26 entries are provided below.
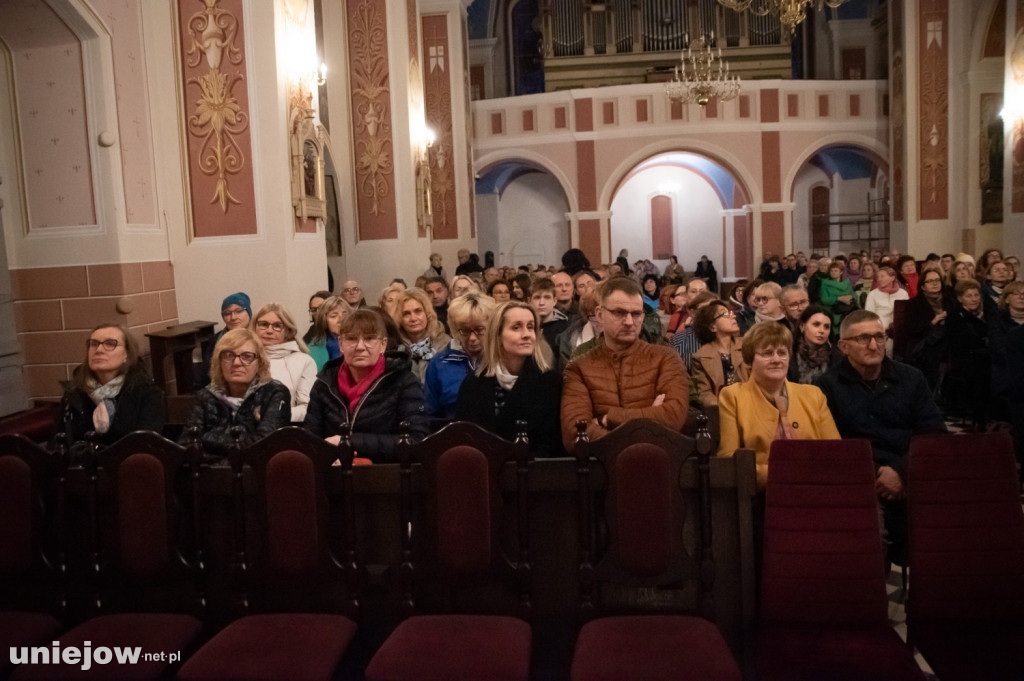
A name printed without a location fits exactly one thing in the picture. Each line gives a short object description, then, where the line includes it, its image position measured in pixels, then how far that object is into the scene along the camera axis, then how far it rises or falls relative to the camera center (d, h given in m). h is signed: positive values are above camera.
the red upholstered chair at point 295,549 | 2.58 -0.85
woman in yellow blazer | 3.13 -0.55
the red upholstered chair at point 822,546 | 2.57 -0.87
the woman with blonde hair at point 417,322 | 4.50 -0.26
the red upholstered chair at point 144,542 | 2.64 -0.83
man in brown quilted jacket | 3.00 -0.40
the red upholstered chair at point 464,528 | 2.56 -0.79
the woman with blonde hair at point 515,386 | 3.14 -0.43
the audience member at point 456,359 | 3.73 -0.39
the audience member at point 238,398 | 3.29 -0.46
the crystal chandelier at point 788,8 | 7.93 +2.29
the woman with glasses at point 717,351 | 4.29 -0.46
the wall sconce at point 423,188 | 10.80 +1.07
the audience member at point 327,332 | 4.94 -0.32
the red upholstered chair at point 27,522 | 2.80 -0.76
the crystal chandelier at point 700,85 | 13.68 +2.97
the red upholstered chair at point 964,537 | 2.59 -0.87
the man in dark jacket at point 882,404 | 3.30 -0.58
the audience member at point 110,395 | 3.45 -0.44
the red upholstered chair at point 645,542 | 2.47 -0.85
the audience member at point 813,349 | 4.15 -0.46
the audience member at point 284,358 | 4.32 -0.40
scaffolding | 18.77 +0.51
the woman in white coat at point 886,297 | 7.04 -0.37
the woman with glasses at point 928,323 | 6.26 -0.54
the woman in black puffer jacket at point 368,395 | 3.20 -0.46
